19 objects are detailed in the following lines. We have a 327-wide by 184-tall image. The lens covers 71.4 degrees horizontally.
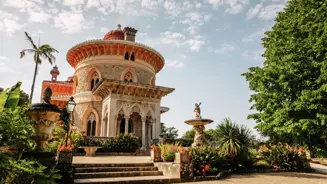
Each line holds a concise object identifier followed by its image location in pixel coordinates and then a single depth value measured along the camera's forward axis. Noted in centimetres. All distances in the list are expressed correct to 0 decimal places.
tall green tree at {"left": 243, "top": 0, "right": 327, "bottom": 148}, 1288
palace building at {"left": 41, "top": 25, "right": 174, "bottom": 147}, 1967
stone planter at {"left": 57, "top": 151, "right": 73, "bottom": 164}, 701
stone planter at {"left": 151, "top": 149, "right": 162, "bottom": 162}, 1027
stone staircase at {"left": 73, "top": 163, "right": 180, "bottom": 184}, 766
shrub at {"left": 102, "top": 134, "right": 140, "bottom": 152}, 1619
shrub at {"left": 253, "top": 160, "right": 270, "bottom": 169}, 1155
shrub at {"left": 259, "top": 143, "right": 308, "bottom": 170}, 1208
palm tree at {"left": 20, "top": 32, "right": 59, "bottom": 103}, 2389
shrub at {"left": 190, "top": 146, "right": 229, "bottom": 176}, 927
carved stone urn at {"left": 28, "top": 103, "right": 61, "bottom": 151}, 664
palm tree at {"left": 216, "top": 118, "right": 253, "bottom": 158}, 1087
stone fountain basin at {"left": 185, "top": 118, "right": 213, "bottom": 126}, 1211
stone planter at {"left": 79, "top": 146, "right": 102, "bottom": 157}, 1402
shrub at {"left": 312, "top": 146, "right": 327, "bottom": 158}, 1852
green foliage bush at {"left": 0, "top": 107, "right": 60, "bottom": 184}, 430
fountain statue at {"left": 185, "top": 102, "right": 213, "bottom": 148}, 1206
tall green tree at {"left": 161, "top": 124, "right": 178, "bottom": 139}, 4410
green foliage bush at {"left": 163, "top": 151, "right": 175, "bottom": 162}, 995
